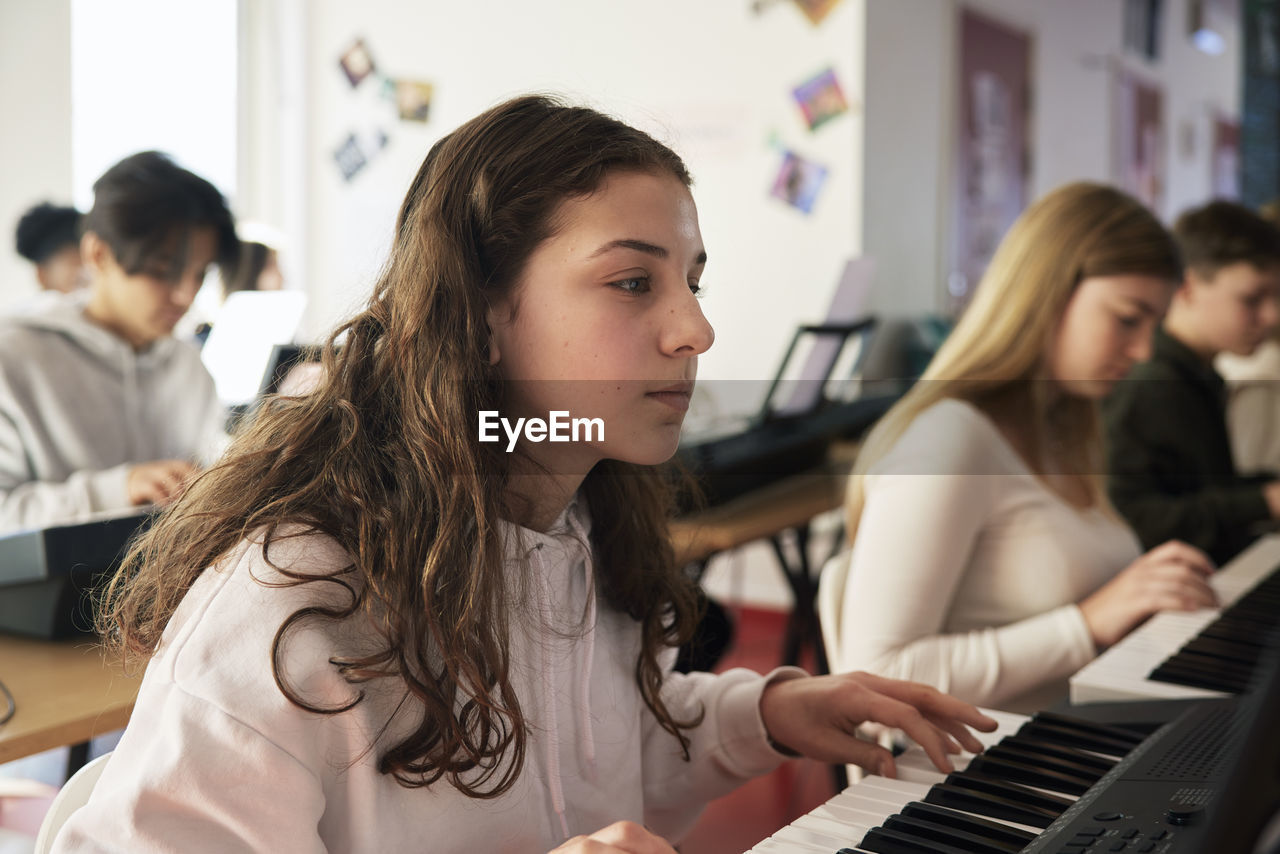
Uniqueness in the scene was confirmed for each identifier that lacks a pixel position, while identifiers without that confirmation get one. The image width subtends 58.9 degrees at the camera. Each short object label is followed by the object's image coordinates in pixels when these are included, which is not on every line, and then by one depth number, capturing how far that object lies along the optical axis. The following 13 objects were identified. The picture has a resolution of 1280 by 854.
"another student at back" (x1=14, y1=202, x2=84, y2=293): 3.00
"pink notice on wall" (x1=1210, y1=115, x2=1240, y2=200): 5.98
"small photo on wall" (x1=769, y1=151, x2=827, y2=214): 3.43
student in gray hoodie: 1.90
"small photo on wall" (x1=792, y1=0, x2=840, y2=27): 3.35
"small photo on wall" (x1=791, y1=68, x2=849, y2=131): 3.37
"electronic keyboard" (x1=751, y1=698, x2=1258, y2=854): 0.71
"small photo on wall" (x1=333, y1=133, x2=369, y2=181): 4.30
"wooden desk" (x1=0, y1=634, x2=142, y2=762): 1.08
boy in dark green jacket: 2.20
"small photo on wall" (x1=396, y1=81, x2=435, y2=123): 4.02
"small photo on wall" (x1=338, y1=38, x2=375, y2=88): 4.20
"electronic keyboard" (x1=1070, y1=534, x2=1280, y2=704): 1.07
